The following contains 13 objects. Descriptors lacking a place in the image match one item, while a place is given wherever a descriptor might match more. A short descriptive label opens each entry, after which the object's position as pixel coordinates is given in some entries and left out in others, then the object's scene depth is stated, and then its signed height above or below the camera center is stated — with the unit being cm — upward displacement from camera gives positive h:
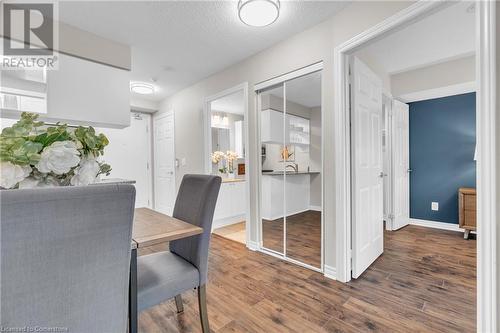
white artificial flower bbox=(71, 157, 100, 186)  90 -2
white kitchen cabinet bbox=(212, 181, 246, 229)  397 -70
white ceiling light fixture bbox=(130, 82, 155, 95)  337 +119
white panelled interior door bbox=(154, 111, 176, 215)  450 +8
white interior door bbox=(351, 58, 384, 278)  212 -3
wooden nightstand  308 -62
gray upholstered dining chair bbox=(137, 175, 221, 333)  121 -61
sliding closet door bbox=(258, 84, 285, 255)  283 -5
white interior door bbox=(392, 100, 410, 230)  357 +1
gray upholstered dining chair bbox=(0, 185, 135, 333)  60 -27
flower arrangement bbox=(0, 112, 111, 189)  76 +4
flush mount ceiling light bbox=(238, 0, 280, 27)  178 +125
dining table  101 -32
